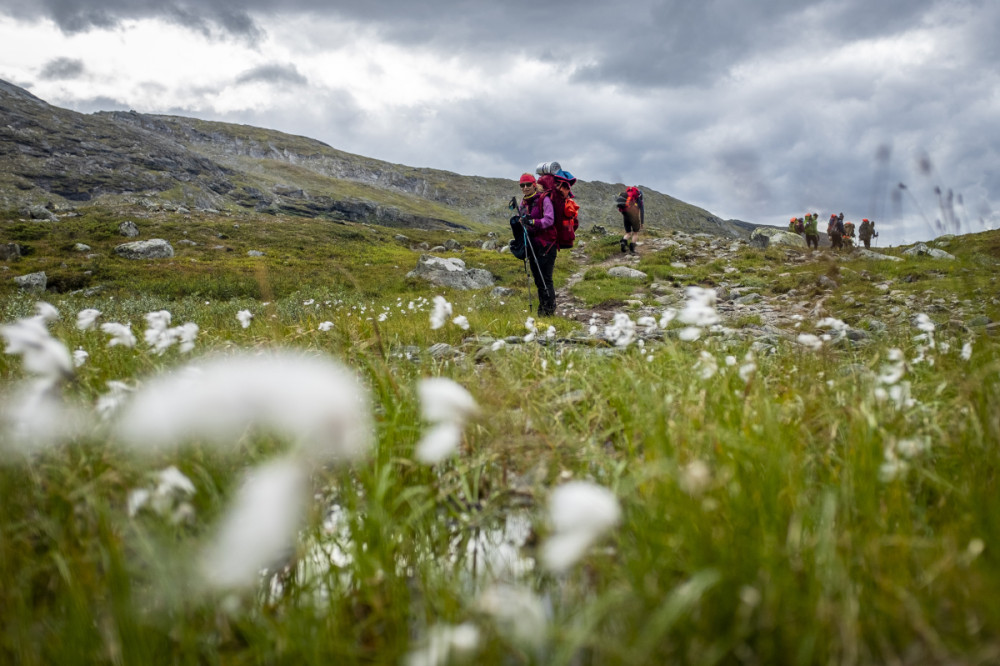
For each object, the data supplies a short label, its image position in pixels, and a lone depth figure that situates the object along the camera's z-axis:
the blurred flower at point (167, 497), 1.68
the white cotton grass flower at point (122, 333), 2.75
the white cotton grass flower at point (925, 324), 3.74
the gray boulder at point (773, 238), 37.56
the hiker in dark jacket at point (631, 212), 24.69
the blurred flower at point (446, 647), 1.27
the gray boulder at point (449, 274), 23.61
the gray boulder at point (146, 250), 34.03
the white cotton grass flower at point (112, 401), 2.18
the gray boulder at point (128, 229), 40.31
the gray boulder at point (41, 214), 50.88
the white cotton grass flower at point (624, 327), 3.84
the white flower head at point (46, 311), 2.62
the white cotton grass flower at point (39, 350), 1.79
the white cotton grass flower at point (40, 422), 2.04
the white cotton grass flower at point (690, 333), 3.00
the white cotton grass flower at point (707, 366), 3.01
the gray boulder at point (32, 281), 23.83
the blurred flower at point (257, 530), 1.71
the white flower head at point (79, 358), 3.53
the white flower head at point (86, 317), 2.90
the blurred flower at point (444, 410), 1.84
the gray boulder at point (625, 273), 18.62
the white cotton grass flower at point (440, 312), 3.97
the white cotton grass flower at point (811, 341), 3.46
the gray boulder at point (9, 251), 32.09
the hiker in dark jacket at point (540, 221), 10.55
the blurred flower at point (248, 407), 1.86
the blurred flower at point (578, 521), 1.28
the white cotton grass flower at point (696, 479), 1.36
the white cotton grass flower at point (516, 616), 1.29
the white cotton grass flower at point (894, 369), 2.41
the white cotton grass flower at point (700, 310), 2.79
